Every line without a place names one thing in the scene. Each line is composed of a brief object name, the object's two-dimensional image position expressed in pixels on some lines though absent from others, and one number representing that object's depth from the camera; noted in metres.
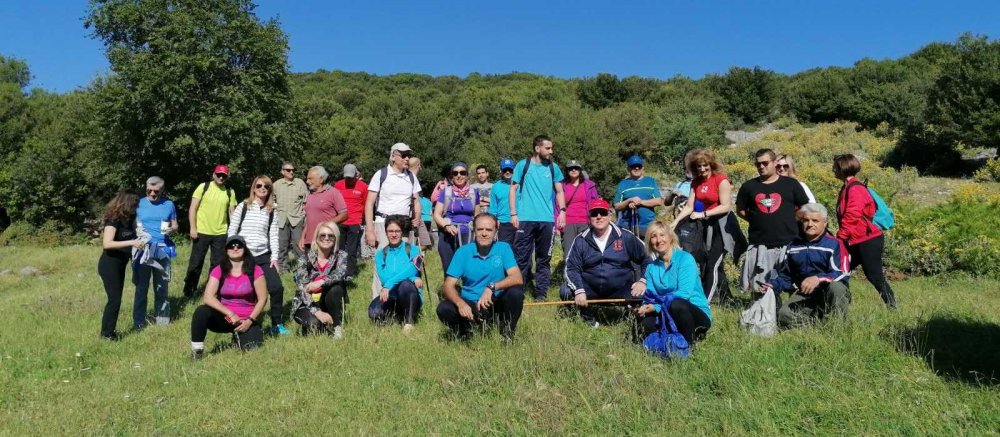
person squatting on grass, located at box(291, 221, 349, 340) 5.75
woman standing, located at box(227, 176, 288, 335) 6.61
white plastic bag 4.74
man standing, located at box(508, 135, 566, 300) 6.64
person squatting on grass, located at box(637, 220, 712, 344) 4.45
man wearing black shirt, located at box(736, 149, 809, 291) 5.42
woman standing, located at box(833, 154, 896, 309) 5.43
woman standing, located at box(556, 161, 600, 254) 7.43
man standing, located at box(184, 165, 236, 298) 7.33
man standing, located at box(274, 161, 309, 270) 8.93
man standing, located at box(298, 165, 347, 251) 8.05
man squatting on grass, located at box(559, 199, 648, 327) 5.59
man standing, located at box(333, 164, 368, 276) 8.77
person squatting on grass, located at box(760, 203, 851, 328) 4.79
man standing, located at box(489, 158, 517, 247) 7.03
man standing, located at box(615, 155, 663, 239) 7.11
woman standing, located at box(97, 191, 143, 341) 6.02
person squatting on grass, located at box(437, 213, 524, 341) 4.96
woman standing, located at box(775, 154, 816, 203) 6.01
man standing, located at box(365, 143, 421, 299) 6.87
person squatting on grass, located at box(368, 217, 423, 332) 5.81
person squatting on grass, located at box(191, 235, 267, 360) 5.20
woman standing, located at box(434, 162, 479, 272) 8.01
